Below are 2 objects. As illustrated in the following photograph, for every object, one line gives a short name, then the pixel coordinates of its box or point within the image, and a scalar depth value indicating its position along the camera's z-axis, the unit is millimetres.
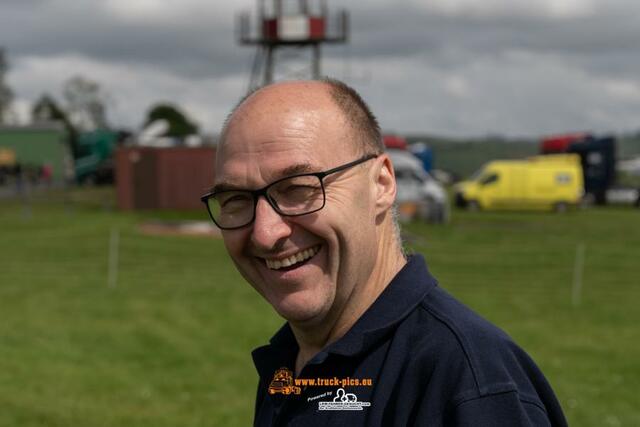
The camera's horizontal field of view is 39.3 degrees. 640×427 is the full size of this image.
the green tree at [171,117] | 102956
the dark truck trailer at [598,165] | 43688
